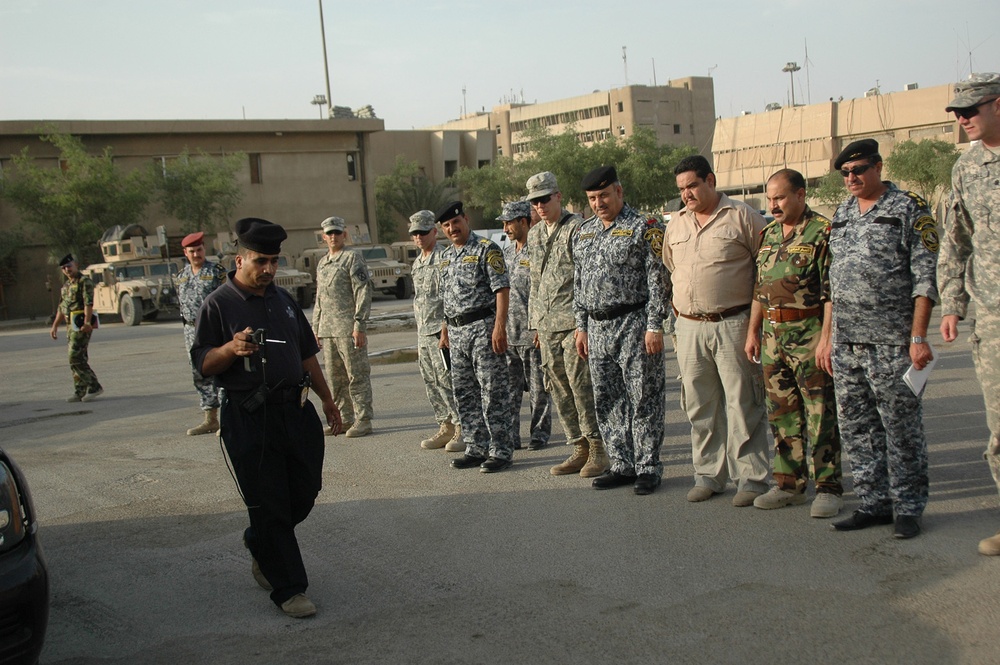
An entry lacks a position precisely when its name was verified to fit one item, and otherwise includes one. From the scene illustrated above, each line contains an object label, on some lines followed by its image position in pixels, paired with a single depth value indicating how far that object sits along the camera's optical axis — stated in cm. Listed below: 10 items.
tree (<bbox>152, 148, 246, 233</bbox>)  4288
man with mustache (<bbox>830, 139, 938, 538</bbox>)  496
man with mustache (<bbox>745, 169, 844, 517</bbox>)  548
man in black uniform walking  468
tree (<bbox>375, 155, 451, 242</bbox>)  6706
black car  371
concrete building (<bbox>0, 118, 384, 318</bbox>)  4253
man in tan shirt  584
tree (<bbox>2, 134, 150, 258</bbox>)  3872
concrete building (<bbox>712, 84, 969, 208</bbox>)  6378
